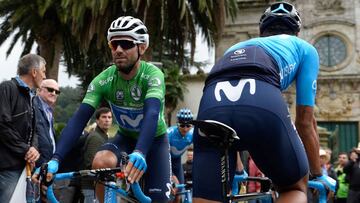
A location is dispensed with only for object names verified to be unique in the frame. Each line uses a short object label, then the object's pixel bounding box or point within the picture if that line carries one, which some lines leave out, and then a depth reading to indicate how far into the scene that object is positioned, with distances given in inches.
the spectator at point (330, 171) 419.5
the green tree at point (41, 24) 799.7
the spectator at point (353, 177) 427.9
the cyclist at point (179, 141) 318.2
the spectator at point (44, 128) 242.8
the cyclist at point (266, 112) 117.6
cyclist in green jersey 154.6
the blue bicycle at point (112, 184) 137.4
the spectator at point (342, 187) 482.6
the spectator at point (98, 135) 289.4
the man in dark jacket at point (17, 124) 208.4
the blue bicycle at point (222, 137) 111.6
